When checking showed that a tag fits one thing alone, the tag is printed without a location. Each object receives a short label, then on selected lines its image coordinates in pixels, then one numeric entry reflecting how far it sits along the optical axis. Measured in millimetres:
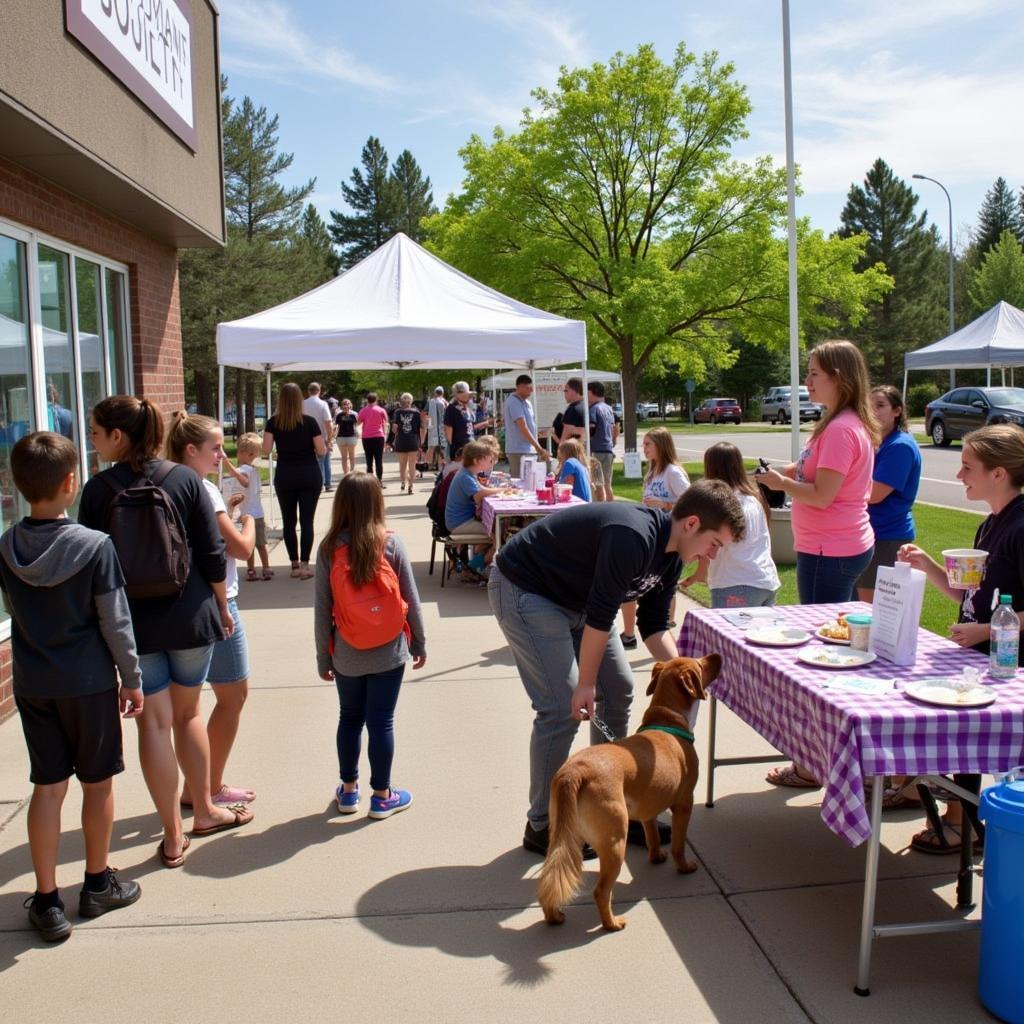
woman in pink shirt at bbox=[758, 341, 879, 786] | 4738
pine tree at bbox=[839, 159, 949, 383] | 60406
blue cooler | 2740
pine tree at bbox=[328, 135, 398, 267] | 64062
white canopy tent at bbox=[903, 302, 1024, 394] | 24672
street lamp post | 40144
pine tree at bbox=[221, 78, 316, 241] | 42219
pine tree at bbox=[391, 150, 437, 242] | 64562
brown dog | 3197
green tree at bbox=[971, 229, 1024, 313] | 56969
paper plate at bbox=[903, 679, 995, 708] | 3023
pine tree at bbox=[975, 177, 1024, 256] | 70875
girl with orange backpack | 4145
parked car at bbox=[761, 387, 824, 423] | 48000
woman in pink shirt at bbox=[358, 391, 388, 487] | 18844
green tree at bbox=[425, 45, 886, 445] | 23500
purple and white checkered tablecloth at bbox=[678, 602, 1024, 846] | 2939
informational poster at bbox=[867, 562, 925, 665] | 3471
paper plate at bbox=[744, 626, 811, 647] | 3799
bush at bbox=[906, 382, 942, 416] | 53000
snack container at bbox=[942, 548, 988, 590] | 3531
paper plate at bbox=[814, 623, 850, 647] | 3791
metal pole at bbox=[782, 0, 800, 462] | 13977
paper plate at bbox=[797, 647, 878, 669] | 3486
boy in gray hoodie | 3223
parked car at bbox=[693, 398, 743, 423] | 52812
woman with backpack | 3594
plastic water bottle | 3314
